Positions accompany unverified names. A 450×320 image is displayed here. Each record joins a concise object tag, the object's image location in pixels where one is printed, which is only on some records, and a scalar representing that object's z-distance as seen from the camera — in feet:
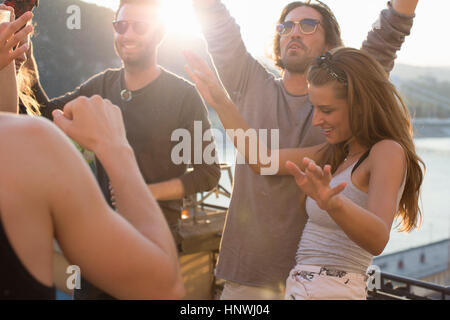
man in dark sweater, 6.27
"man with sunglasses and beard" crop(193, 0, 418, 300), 6.13
